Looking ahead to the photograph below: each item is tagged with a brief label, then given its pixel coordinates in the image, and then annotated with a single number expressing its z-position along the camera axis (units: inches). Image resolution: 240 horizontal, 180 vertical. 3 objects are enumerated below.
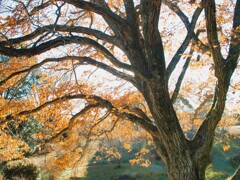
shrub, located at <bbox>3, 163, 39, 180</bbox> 539.2
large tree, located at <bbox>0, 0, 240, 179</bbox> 177.2
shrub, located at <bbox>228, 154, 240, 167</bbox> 773.3
